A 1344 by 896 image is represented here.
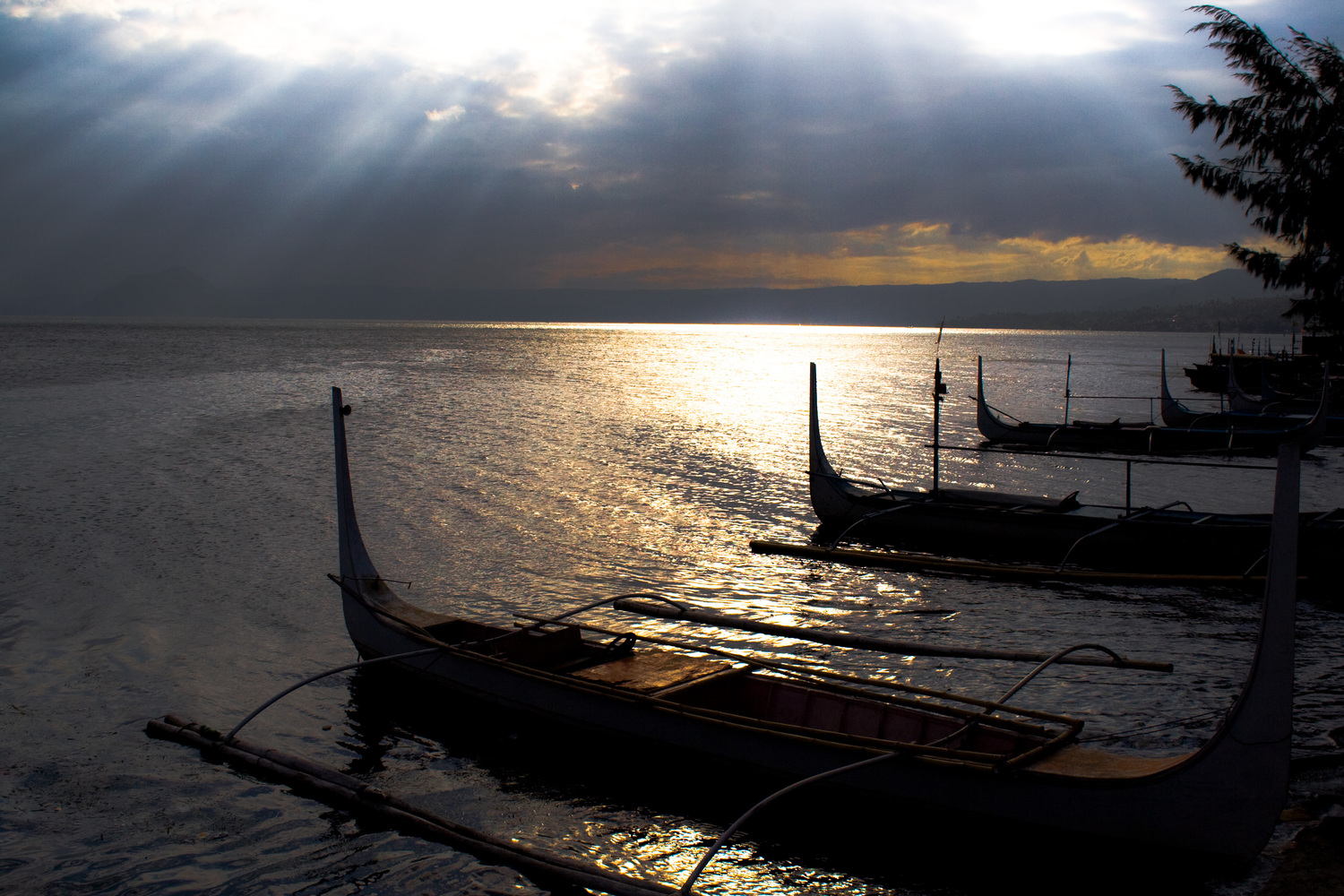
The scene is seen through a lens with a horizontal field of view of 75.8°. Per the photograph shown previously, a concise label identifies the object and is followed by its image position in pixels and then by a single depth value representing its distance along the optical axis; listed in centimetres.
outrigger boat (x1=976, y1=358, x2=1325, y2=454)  4156
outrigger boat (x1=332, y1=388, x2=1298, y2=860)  765
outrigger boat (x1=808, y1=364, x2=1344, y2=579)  2083
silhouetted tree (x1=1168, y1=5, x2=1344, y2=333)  2433
